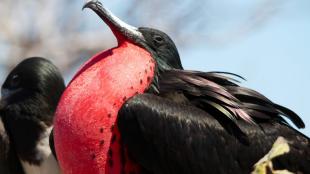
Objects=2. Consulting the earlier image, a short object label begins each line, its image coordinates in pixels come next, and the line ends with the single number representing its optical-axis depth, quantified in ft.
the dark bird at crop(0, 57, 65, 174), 37.78
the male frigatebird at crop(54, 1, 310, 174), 25.04
